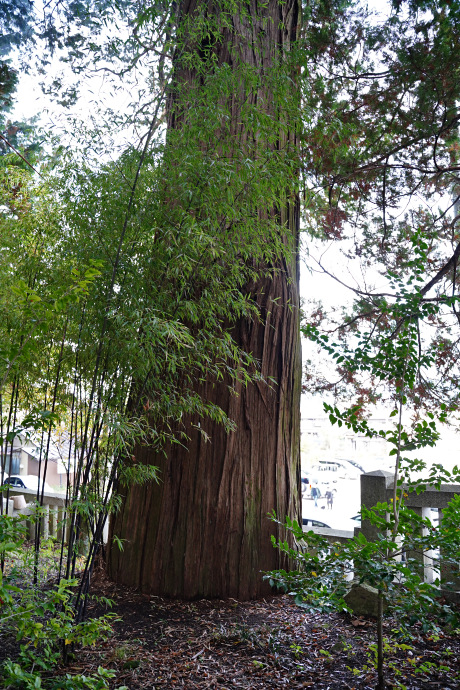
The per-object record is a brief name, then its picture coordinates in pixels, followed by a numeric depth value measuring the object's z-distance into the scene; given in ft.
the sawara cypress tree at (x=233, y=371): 8.46
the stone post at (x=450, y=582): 8.87
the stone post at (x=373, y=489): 10.24
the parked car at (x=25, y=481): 33.40
